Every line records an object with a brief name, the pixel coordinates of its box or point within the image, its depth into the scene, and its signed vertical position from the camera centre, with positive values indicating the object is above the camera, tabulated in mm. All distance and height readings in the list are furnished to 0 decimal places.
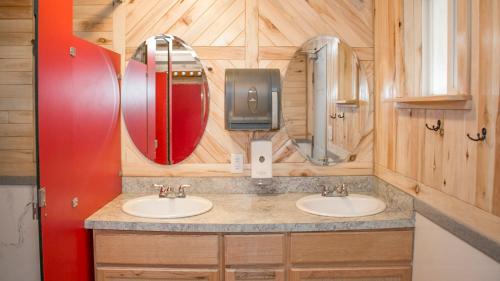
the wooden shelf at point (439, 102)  1379 +118
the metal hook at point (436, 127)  1617 +14
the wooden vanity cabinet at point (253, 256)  1822 -617
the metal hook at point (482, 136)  1317 -21
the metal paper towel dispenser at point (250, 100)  2127 +173
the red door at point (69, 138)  1473 -33
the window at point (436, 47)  1421 +369
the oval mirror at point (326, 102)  2344 +179
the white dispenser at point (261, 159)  2286 -176
